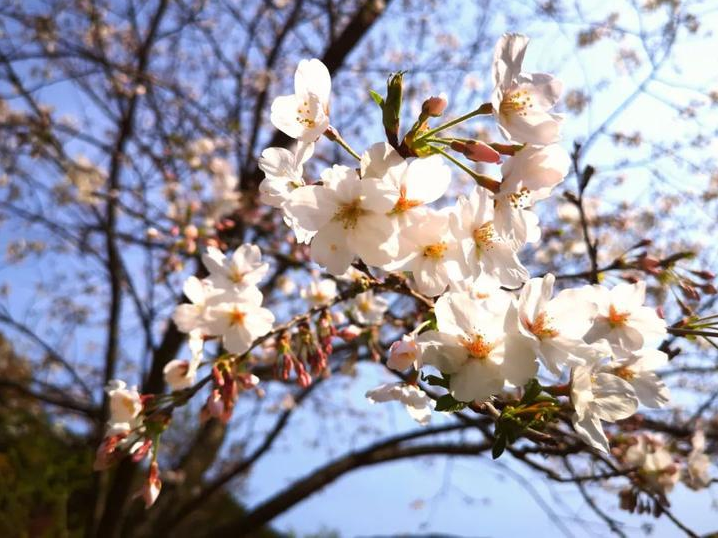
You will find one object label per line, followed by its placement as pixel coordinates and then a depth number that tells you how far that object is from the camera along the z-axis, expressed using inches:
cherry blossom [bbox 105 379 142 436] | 8.9
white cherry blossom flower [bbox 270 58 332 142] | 7.3
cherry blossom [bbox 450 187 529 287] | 6.4
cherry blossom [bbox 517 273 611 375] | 6.3
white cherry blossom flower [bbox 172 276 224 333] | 9.0
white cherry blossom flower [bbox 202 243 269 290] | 9.5
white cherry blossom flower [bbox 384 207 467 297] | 6.3
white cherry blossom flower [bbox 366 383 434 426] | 8.7
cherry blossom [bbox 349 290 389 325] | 12.8
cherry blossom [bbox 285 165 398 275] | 6.2
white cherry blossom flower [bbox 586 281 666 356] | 7.9
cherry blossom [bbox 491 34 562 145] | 6.4
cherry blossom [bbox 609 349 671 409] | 7.8
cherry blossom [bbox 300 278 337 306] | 13.5
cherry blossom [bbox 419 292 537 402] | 6.0
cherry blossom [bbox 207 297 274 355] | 9.0
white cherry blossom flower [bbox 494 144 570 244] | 6.2
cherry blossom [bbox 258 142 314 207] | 7.3
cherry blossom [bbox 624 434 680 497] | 10.9
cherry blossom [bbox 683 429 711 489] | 12.2
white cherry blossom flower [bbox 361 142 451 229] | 6.1
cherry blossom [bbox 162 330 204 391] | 9.5
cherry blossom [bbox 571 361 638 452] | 6.7
